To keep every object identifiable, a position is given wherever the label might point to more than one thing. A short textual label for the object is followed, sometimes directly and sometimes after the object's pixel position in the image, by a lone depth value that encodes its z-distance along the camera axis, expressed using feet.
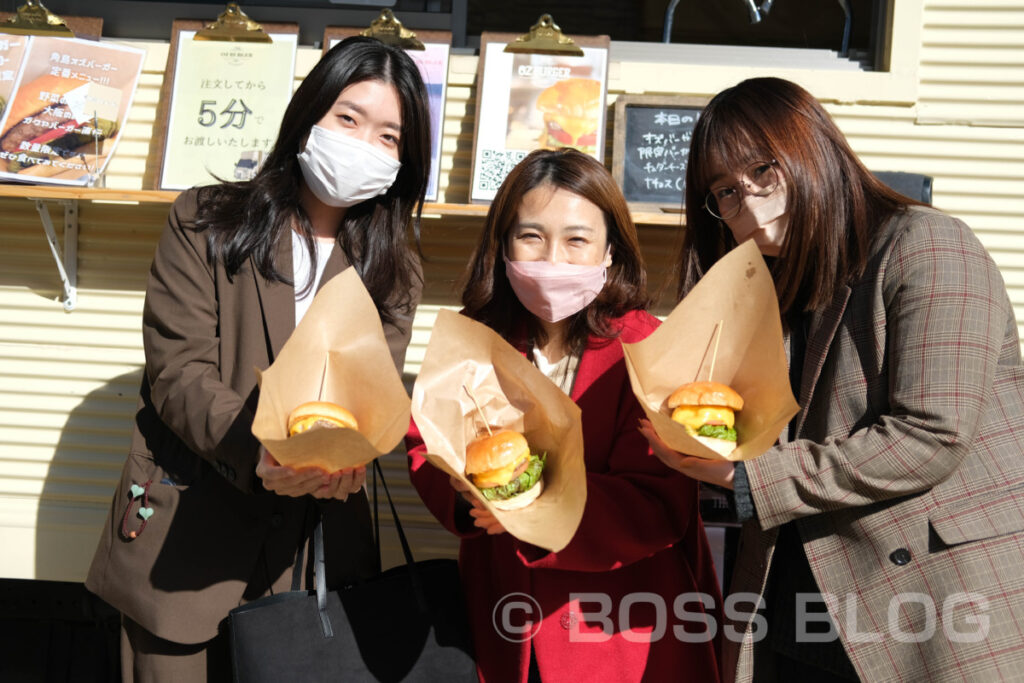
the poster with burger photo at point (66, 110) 12.28
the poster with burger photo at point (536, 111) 12.22
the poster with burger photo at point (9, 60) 12.43
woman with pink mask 7.43
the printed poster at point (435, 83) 12.45
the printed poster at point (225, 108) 12.45
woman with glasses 6.42
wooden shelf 11.53
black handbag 7.22
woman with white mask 7.72
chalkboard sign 12.23
